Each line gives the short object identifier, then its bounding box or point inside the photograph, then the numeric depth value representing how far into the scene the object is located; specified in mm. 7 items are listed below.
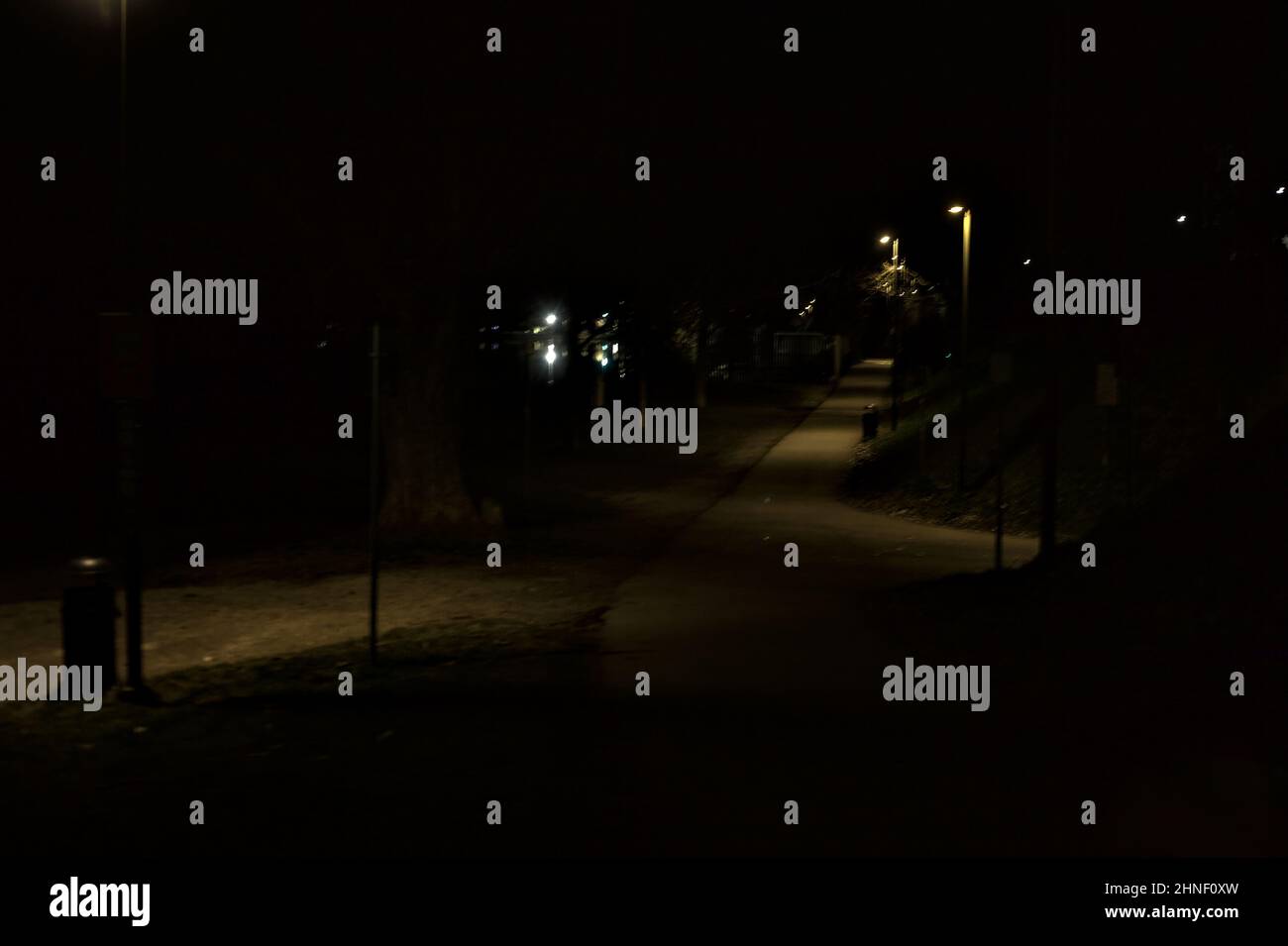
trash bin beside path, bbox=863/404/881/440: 40219
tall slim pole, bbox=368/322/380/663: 11570
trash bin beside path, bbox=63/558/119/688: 11062
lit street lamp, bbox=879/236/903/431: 41581
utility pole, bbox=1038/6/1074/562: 16156
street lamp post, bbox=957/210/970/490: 27250
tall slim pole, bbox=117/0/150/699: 10891
